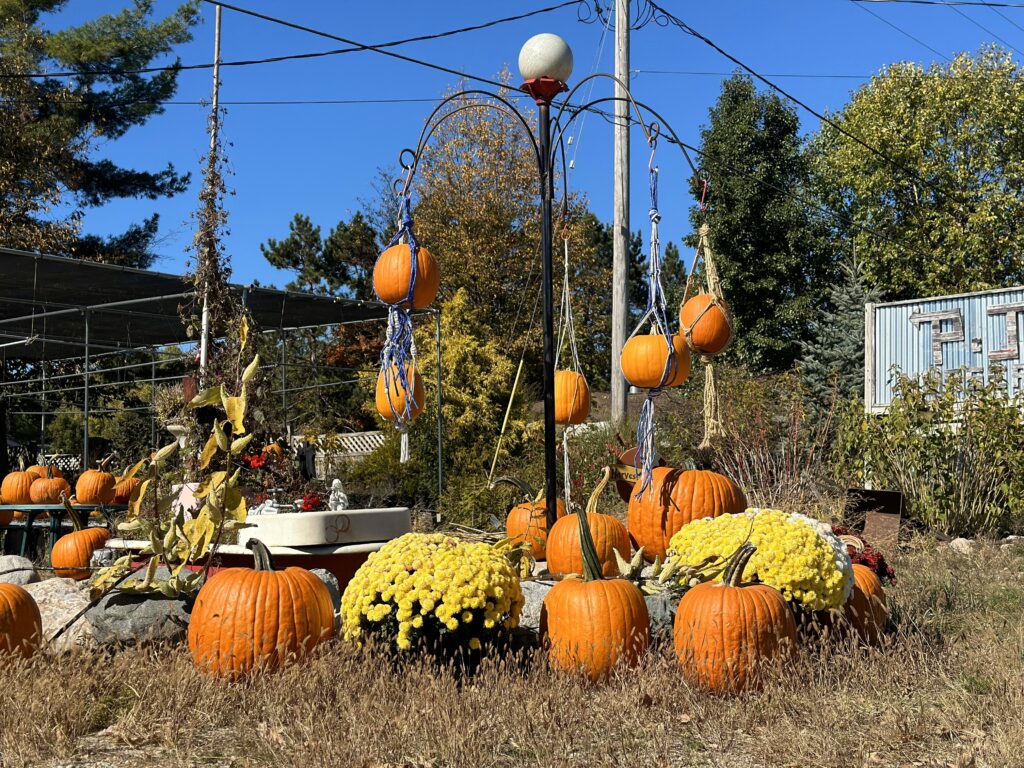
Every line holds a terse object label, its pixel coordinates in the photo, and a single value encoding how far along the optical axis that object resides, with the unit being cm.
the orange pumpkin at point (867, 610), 442
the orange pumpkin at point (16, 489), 1045
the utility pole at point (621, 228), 1202
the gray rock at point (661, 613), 421
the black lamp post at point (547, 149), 531
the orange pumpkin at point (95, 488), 991
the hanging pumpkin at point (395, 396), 553
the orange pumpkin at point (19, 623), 404
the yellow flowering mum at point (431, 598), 386
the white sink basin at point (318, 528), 510
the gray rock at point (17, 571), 566
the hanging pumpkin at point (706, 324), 550
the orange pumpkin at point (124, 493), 929
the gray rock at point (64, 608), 430
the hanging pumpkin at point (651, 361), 547
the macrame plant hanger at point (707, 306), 550
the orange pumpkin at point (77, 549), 775
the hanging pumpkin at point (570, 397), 659
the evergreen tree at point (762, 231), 2234
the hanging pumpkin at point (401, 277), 526
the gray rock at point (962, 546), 792
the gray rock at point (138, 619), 424
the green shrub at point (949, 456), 891
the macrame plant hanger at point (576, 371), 626
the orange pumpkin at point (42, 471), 1081
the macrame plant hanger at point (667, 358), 536
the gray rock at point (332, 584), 496
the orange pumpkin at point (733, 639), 373
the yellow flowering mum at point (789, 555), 417
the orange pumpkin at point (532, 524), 584
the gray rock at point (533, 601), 484
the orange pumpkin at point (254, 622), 380
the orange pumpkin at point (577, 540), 525
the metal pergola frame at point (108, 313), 1023
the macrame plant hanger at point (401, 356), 539
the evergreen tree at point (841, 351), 1744
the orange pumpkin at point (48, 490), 1011
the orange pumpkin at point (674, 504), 535
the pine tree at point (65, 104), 1900
